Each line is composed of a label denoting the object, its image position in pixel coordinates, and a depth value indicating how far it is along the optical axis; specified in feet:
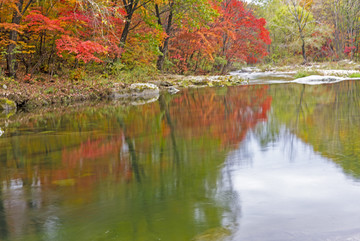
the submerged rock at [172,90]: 59.42
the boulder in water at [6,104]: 40.60
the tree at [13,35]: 43.16
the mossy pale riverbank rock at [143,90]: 56.54
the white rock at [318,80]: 62.83
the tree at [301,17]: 119.44
